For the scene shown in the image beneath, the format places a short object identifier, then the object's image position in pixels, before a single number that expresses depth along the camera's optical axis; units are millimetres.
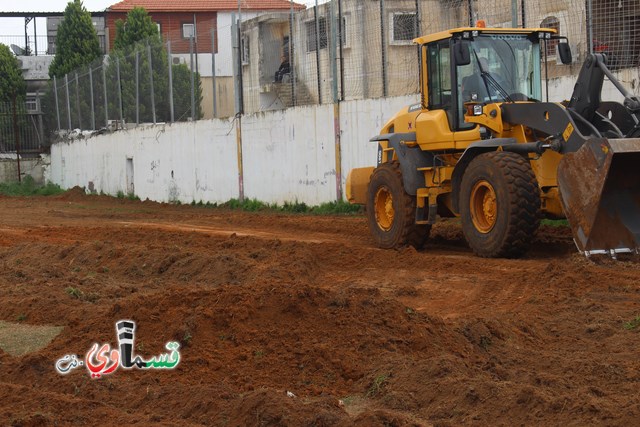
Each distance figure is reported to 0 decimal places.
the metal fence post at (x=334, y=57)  21953
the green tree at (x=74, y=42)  50188
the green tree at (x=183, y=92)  29484
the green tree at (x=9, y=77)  48406
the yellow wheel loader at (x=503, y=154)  11969
